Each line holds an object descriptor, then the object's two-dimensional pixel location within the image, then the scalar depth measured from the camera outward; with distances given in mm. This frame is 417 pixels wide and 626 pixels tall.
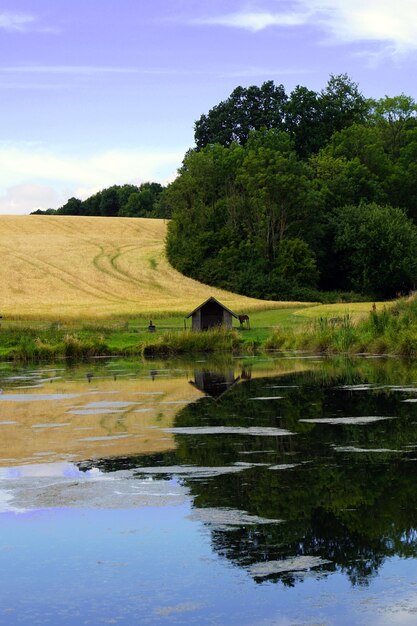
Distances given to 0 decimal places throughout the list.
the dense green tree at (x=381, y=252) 82625
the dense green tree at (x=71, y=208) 169375
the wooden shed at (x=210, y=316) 54819
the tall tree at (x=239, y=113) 112688
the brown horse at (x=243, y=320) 57000
